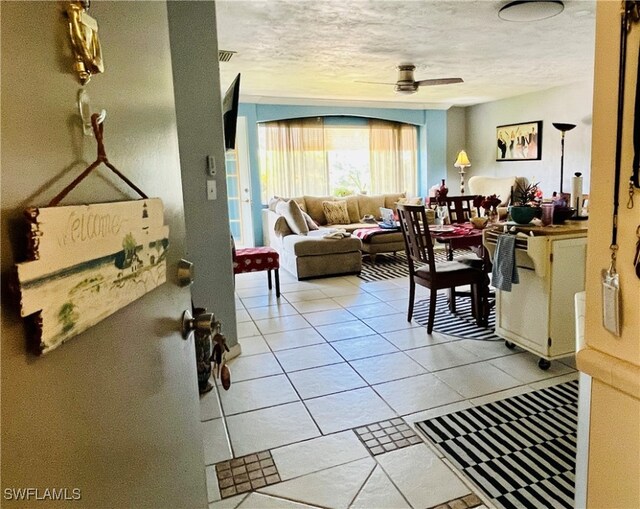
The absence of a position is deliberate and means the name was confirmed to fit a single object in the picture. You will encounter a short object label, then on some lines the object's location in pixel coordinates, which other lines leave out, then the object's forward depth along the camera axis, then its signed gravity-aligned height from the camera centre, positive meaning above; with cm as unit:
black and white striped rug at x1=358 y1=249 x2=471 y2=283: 539 -97
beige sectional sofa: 521 -62
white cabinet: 259 -60
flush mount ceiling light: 322 +131
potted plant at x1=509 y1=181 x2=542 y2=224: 281 -15
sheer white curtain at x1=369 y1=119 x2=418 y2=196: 830 +67
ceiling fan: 509 +126
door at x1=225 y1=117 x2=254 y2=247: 706 +15
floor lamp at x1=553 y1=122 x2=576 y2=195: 402 +53
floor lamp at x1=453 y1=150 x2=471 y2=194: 802 +49
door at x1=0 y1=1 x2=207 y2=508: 48 -18
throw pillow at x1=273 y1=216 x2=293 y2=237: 576 -39
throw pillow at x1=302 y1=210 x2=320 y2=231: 599 -38
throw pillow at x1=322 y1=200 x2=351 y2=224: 689 -28
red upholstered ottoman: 449 -64
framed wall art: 734 +79
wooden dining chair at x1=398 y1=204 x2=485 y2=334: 335 -60
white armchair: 721 +5
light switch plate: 282 +6
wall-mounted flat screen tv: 311 +63
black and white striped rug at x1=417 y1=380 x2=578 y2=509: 173 -115
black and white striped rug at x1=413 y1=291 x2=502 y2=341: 339 -108
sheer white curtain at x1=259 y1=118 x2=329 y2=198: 760 +66
